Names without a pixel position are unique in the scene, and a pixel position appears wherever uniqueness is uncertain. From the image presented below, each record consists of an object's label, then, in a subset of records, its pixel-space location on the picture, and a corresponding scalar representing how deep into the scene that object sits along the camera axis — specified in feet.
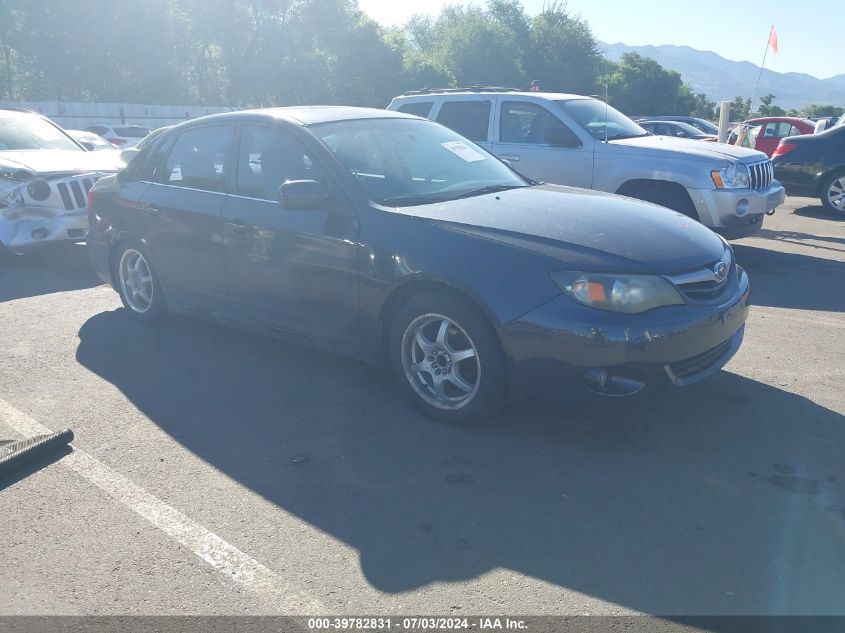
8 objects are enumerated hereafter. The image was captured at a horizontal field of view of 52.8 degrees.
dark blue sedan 13.43
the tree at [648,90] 192.34
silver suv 28.48
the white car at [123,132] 79.82
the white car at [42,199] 28.40
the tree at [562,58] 167.94
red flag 57.41
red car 65.82
